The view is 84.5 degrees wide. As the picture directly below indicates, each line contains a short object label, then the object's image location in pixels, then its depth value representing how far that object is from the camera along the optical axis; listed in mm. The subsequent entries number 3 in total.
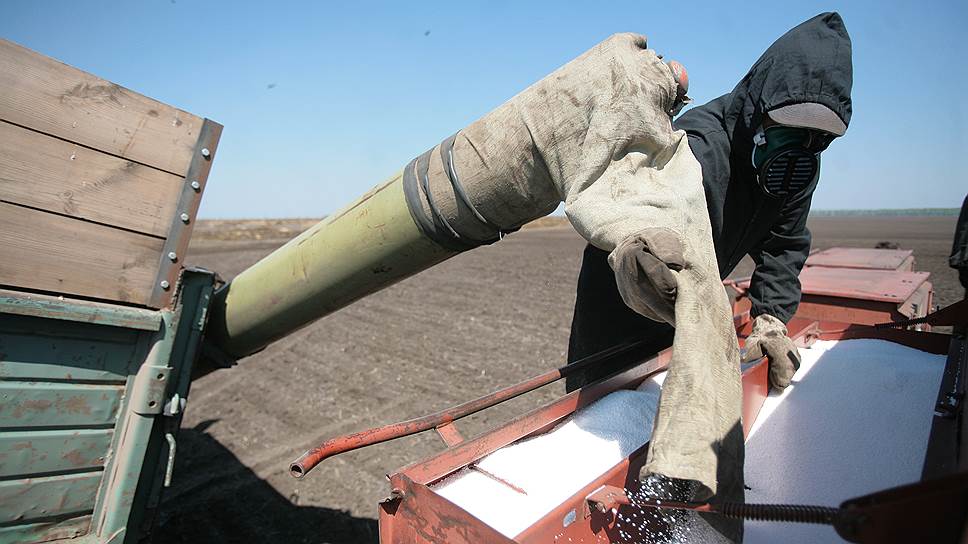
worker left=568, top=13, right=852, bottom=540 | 1844
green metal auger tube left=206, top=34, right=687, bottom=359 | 1451
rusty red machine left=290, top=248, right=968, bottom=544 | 930
